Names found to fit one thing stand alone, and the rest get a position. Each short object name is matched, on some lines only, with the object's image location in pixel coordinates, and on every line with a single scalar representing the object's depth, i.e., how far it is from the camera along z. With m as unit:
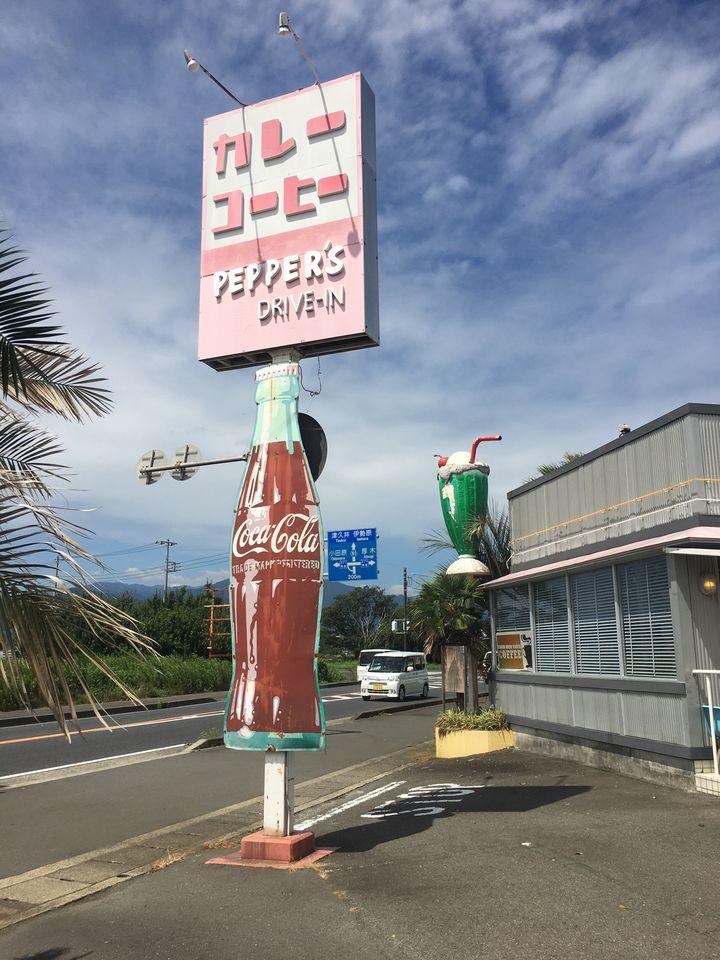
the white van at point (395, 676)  30.95
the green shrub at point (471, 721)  13.88
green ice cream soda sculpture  15.35
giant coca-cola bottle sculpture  7.14
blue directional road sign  26.55
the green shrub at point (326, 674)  46.12
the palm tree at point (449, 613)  15.62
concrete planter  13.66
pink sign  8.19
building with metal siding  9.02
